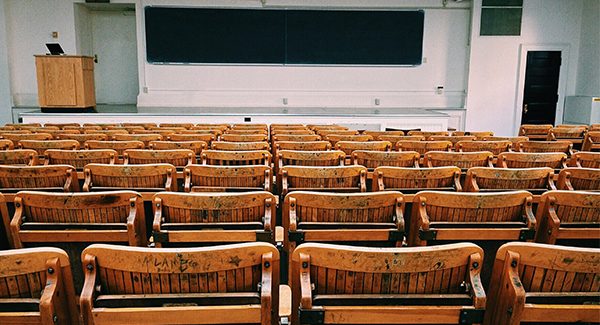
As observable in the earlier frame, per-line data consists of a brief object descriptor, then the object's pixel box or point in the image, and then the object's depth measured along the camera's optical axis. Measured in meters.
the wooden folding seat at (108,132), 5.19
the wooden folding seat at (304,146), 4.30
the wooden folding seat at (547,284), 1.46
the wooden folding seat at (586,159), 3.77
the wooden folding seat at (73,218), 2.13
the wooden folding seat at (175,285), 1.39
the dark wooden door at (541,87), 10.71
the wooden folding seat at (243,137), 4.96
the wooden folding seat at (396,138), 4.96
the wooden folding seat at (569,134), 6.13
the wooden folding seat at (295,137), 4.99
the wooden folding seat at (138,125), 6.39
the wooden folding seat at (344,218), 2.18
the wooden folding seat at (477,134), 5.81
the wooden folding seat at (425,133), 5.85
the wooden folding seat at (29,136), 4.65
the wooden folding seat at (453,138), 4.97
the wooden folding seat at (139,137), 4.76
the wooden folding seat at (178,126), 6.46
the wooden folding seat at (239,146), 4.16
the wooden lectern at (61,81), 8.62
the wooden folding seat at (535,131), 6.63
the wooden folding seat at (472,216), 2.21
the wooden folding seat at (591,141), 5.46
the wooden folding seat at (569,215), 2.31
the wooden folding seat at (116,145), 4.18
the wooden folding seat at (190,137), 4.83
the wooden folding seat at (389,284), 1.43
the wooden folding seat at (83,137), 4.82
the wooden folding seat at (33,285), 1.38
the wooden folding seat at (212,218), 2.15
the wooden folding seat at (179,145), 4.17
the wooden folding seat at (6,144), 4.05
